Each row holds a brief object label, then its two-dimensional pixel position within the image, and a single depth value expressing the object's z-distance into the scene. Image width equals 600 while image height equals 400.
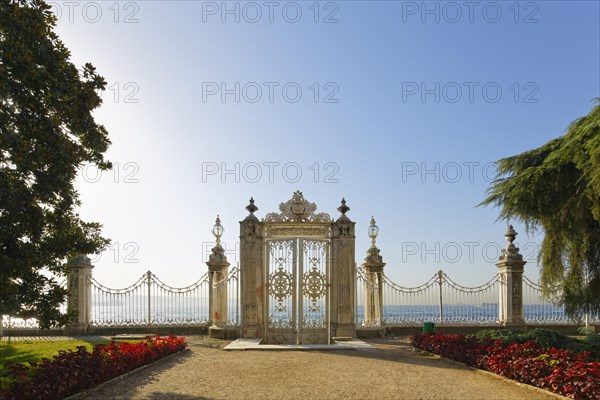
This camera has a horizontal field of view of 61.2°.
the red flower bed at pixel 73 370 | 7.05
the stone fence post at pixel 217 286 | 16.75
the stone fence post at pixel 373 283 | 17.02
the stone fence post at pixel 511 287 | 17.12
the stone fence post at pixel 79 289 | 16.69
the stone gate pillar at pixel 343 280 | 15.18
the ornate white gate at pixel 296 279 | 14.91
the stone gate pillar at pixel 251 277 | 15.19
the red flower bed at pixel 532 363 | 7.51
